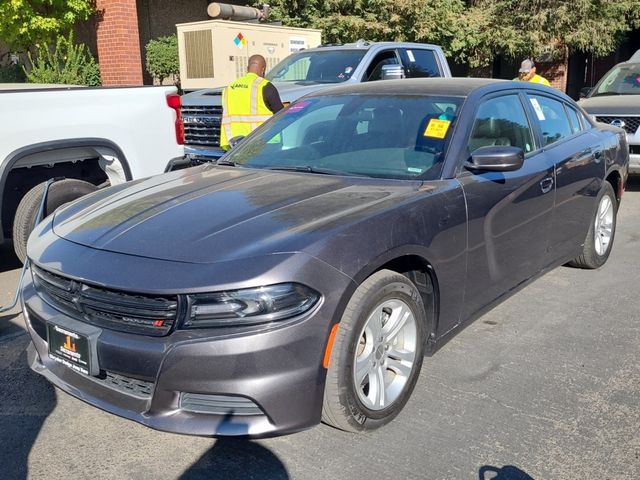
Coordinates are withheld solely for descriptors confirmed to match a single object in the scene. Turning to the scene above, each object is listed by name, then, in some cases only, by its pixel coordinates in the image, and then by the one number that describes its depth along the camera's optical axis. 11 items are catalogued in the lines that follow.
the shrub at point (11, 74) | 15.02
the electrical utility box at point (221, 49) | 11.35
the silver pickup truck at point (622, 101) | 9.31
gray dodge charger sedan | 2.67
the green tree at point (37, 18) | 12.29
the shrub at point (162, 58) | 15.80
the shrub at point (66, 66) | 12.23
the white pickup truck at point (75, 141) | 5.13
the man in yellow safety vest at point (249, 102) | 6.85
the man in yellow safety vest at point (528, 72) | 8.95
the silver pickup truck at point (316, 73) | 8.46
